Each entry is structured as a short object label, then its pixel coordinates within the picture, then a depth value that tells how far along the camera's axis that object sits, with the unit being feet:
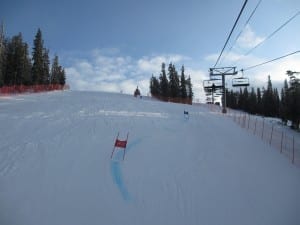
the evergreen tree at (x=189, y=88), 238.48
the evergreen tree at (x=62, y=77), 216.56
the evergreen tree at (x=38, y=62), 150.02
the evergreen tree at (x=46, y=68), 164.81
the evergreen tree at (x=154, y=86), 234.03
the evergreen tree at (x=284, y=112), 157.61
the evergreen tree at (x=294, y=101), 147.95
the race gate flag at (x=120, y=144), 37.88
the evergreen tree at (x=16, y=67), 142.82
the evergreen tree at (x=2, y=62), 124.90
